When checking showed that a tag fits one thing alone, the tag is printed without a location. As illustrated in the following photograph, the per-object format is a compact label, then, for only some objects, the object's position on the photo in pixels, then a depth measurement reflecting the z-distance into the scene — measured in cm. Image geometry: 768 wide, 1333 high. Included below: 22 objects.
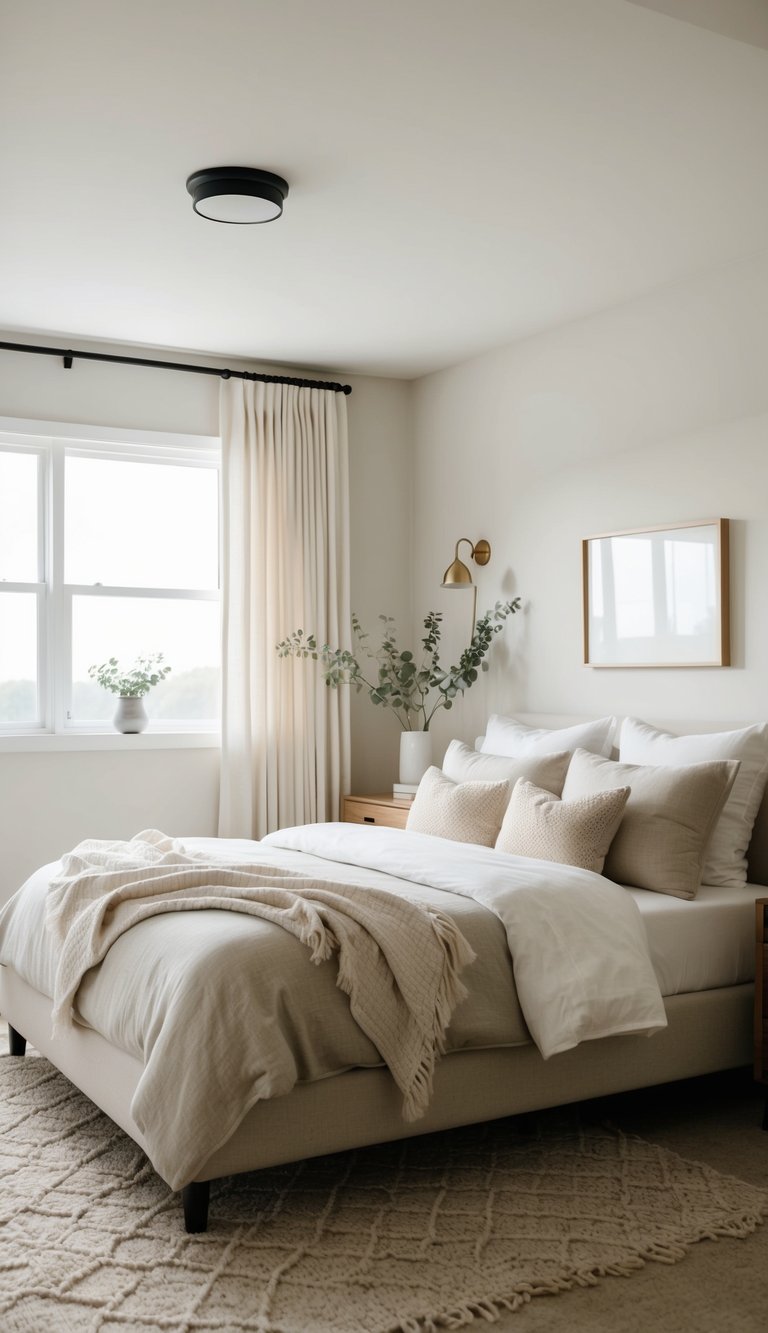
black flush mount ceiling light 354
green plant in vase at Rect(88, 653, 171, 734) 543
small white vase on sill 542
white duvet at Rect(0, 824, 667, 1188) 257
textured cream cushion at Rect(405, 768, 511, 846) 411
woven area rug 237
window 532
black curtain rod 525
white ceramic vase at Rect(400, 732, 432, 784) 553
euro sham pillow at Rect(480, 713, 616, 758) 447
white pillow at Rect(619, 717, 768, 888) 376
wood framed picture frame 429
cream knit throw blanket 280
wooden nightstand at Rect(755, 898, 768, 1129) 334
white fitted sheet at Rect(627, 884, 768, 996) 338
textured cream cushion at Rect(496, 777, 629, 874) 360
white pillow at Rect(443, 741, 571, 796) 425
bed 264
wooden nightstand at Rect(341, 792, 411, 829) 516
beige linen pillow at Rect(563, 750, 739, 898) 359
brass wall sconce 540
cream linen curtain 559
